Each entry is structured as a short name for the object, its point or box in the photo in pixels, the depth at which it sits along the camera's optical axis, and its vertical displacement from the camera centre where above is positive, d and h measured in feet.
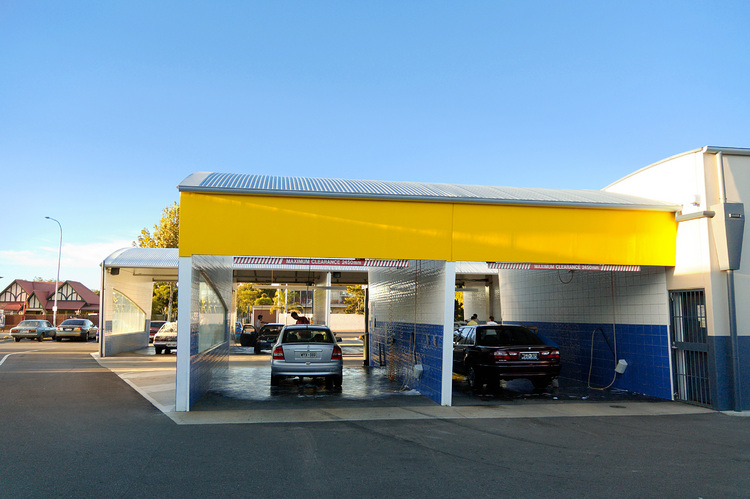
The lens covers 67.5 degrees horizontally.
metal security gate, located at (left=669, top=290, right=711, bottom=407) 34.50 -2.56
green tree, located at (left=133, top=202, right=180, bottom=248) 123.34 +16.39
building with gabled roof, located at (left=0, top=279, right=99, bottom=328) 182.50 +3.55
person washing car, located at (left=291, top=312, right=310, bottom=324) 76.02 -1.45
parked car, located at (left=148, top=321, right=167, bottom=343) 107.55 -3.33
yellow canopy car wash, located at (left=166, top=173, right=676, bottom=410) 33.40 +4.77
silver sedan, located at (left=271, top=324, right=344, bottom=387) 39.65 -3.64
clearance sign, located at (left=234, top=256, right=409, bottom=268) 35.32 +3.04
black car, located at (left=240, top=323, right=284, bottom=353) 78.84 -3.93
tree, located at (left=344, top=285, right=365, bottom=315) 164.35 +2.10
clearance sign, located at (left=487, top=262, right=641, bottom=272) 36.88 +2.62
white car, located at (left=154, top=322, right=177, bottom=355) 76.18 -4.01
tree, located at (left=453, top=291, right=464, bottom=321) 124.90 -1.08
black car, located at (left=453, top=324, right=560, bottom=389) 38.60 -3.43
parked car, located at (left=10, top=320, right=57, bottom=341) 114.32 -4.19
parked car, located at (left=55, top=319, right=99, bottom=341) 111.04 -3.94
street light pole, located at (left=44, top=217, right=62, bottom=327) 131.73 +10.03
